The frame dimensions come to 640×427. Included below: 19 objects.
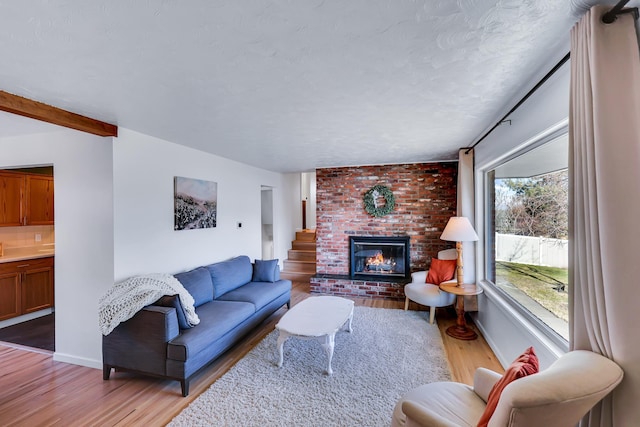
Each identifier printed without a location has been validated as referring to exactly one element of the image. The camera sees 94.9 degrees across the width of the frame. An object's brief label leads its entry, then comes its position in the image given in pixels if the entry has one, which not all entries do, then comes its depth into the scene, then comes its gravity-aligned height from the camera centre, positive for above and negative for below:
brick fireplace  4.96 -0.05
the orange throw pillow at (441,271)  4.15 -0.82
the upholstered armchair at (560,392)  1.00 -0.62
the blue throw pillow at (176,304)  2.51 -0.75
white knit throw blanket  2.41 -0.69
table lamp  3.37 -0.24
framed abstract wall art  3.51 +0.17
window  1.94 -0.17
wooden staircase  6.27 -0.99
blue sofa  2.38 -1.04
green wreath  5.12 +0.24
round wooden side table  3.36 -1.19
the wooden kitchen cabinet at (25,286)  3.71 -0.91
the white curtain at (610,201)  1.06 +0.04
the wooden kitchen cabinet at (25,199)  3.94 +0.27
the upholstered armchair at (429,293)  3.76 -1.04
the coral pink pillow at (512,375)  1.25 -0.72
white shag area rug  2.08 -1.42
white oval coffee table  2.66 -1.05
